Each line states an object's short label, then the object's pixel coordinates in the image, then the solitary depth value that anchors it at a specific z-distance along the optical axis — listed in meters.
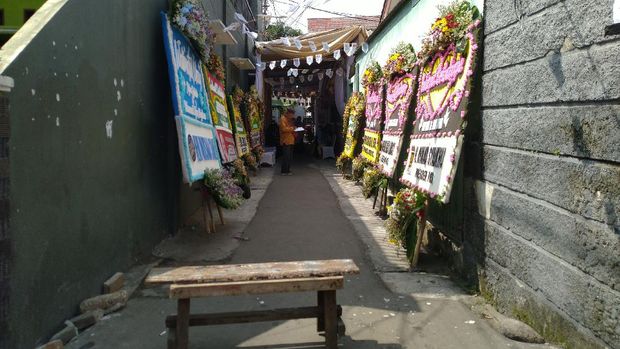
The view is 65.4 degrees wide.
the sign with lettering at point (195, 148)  5.57
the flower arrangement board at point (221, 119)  8.28
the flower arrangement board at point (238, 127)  11.28
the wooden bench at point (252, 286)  3.08
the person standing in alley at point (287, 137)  14.36
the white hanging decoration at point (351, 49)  12.88
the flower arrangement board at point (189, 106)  5.64
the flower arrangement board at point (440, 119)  4.41
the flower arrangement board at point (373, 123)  8.66
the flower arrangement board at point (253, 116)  14.05
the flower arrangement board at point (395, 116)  6.71
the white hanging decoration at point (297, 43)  13.54
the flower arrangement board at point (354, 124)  10.91
